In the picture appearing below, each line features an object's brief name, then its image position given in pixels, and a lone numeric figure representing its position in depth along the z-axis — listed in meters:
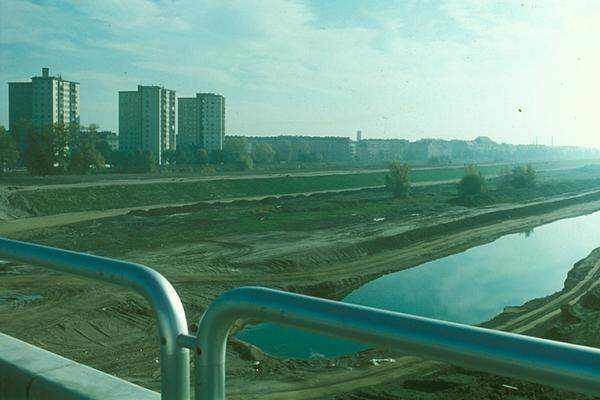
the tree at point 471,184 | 62.91
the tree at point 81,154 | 59.62
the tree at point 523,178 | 76.94
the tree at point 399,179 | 62.00
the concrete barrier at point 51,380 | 2.12
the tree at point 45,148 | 55.03
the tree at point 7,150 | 56.46
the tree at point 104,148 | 78.14
